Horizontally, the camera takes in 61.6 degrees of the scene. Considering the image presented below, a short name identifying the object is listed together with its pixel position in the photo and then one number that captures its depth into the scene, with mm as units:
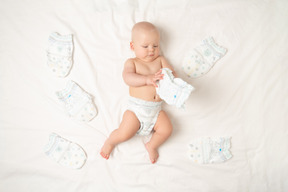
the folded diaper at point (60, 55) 1549
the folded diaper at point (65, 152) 1450
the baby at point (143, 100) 1379
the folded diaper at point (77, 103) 1521
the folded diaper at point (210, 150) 1512
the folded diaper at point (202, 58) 1590
